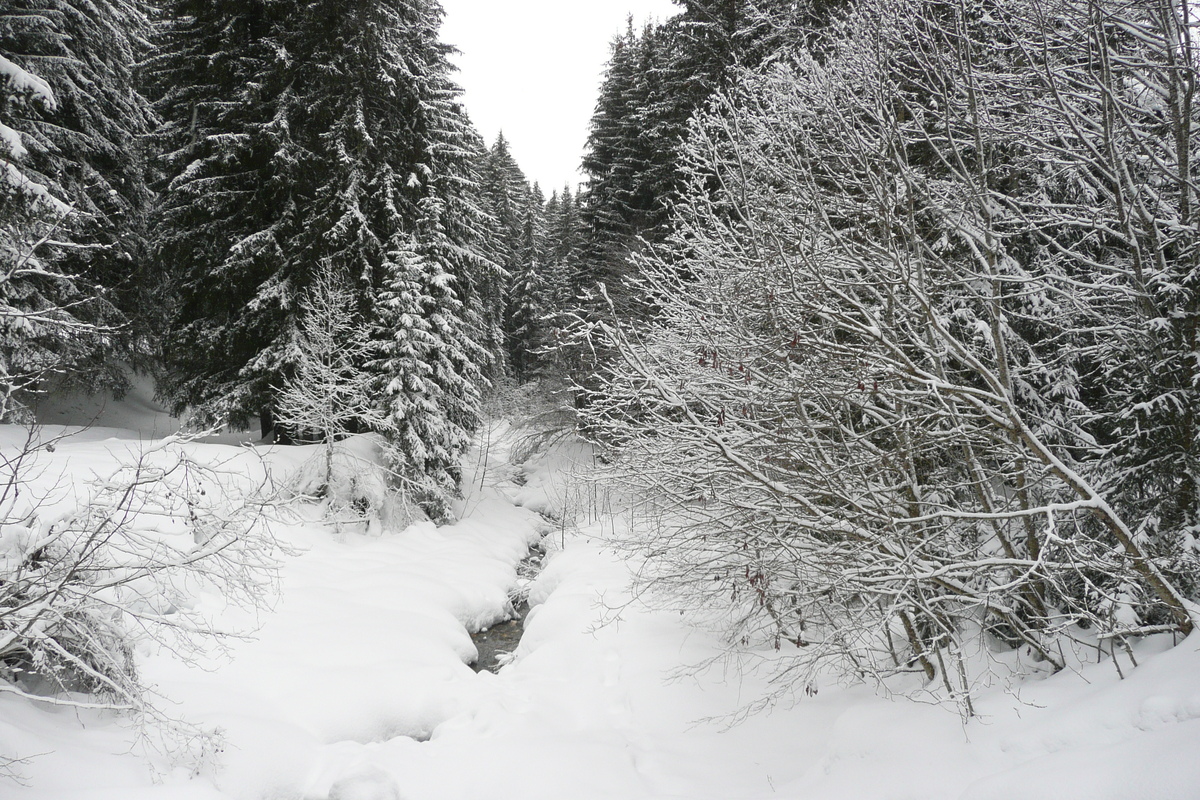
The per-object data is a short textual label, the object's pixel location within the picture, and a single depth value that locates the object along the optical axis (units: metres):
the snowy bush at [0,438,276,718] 3.50
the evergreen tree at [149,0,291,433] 11.54
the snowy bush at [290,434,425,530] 10.65
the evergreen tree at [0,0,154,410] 8.41
